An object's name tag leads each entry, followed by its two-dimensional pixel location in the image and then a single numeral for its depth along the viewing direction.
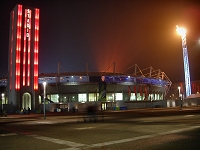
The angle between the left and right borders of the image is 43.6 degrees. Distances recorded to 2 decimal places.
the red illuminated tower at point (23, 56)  66.94
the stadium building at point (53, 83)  67.56
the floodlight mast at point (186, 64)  96.31
